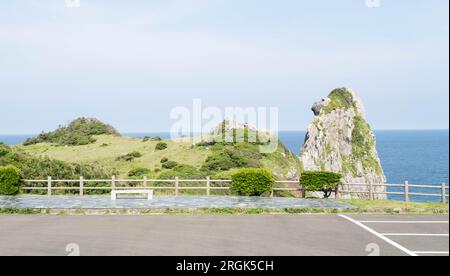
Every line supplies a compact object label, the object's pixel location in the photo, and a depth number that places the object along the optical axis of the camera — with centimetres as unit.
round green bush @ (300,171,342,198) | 2711
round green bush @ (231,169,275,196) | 2753
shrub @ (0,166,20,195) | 2819
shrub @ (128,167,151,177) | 5235
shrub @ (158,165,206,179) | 4650
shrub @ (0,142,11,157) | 4288
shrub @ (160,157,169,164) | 5742
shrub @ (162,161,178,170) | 5472
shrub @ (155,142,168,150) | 6644
